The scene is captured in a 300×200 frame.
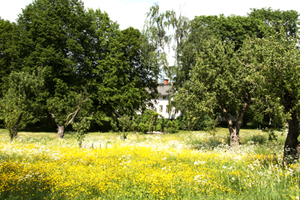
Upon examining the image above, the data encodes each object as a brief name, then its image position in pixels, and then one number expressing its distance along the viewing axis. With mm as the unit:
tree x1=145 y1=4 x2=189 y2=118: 30062
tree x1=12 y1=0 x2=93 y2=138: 25781
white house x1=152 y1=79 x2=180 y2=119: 58712
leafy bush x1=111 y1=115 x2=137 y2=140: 19508
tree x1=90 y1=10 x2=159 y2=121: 29688
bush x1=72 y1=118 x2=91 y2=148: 15214
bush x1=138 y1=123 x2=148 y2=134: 30561
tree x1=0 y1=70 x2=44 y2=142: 16016
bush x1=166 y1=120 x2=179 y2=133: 30270
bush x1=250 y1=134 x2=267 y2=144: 17172
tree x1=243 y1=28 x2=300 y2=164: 7379
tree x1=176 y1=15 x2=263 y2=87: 29391
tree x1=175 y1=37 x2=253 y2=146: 14320
